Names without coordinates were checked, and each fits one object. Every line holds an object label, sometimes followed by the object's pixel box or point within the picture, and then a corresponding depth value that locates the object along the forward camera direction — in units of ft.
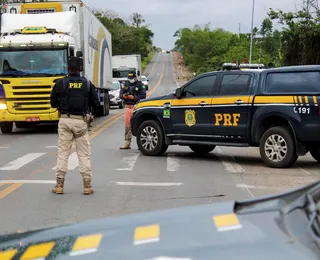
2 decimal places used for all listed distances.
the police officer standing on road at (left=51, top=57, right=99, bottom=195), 24.68
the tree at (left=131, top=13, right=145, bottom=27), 503.24
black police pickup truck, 31.78
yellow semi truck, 52.31
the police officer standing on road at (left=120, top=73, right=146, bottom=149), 42.24
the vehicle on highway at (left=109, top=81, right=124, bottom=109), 107.45
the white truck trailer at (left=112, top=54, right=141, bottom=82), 145.59
